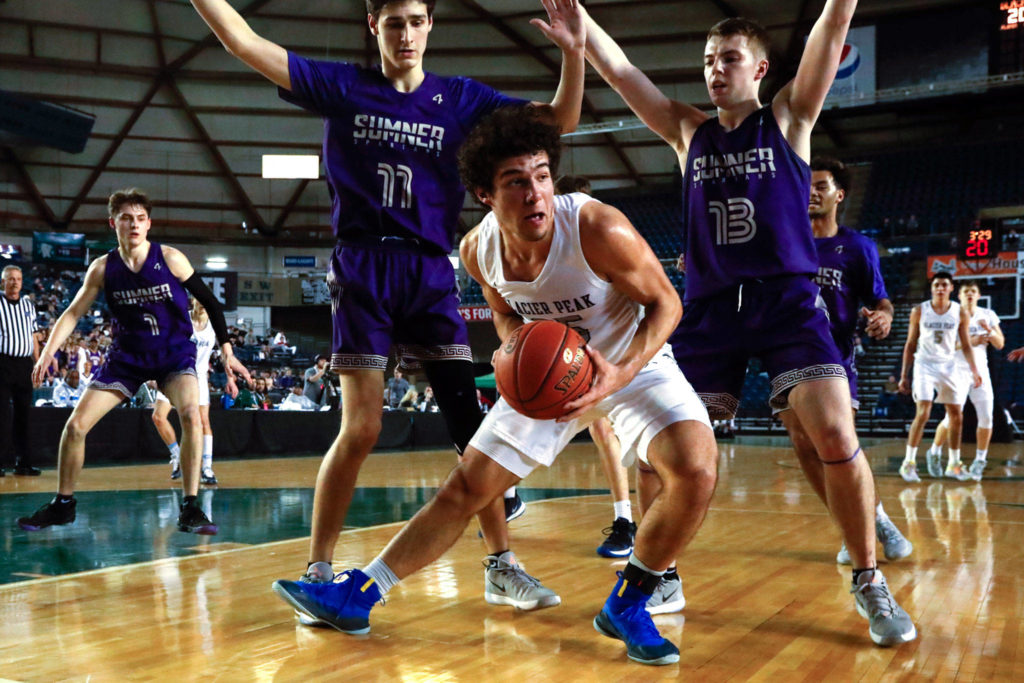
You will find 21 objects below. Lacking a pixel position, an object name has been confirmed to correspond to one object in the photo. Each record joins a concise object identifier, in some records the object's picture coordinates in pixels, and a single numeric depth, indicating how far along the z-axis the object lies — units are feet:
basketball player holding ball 8.84
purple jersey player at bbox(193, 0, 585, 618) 10.41
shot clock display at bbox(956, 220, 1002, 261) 55.41
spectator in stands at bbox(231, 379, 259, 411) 46.98
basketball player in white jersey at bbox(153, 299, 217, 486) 28.14
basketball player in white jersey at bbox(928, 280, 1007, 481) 29.35
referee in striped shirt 30.25
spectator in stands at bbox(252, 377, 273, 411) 48.06
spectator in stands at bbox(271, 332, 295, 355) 83.92
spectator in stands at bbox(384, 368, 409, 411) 57.94
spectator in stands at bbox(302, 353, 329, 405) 48.03
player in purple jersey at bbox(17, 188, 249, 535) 17.21
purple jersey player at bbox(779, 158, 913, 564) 15.16
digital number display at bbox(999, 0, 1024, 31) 58.08
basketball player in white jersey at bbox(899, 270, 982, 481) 29.14
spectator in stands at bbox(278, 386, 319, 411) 46.34
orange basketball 8.04
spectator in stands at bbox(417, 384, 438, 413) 57.62
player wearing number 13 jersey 10.21
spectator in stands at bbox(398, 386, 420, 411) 55.21
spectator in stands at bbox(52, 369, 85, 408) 39.01
